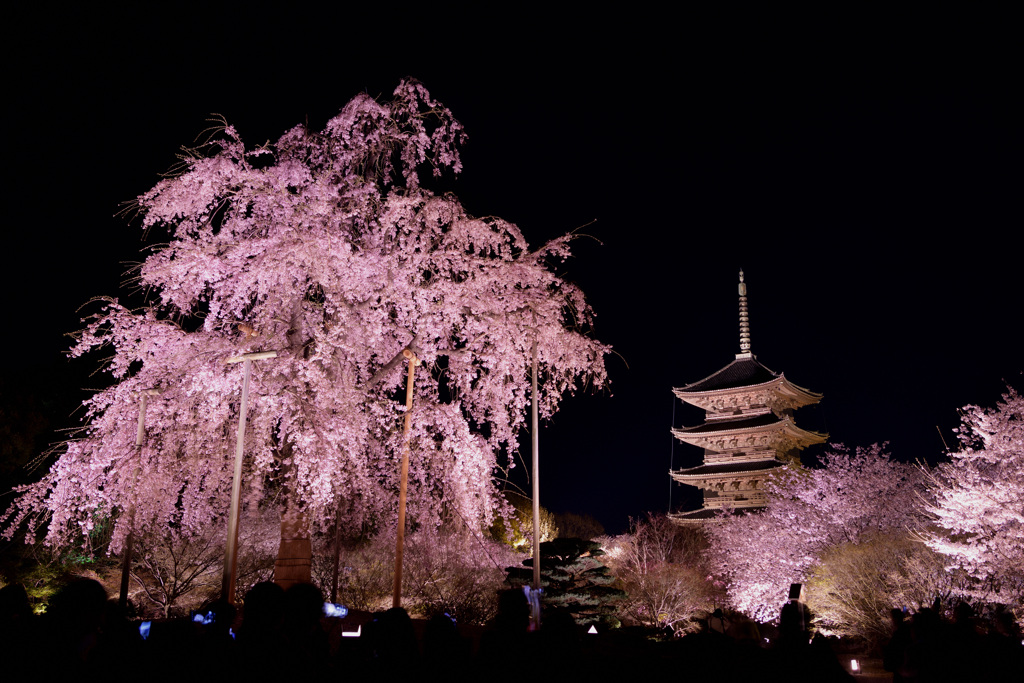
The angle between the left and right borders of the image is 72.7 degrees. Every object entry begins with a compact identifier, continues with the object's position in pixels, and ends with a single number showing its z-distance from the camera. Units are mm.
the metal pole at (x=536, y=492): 14547
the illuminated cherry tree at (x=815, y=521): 25984
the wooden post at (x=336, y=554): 13681
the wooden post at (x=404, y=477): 12203
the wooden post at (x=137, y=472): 11094
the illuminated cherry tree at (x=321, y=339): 11281
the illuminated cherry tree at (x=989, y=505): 18406
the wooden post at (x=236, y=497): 10820
